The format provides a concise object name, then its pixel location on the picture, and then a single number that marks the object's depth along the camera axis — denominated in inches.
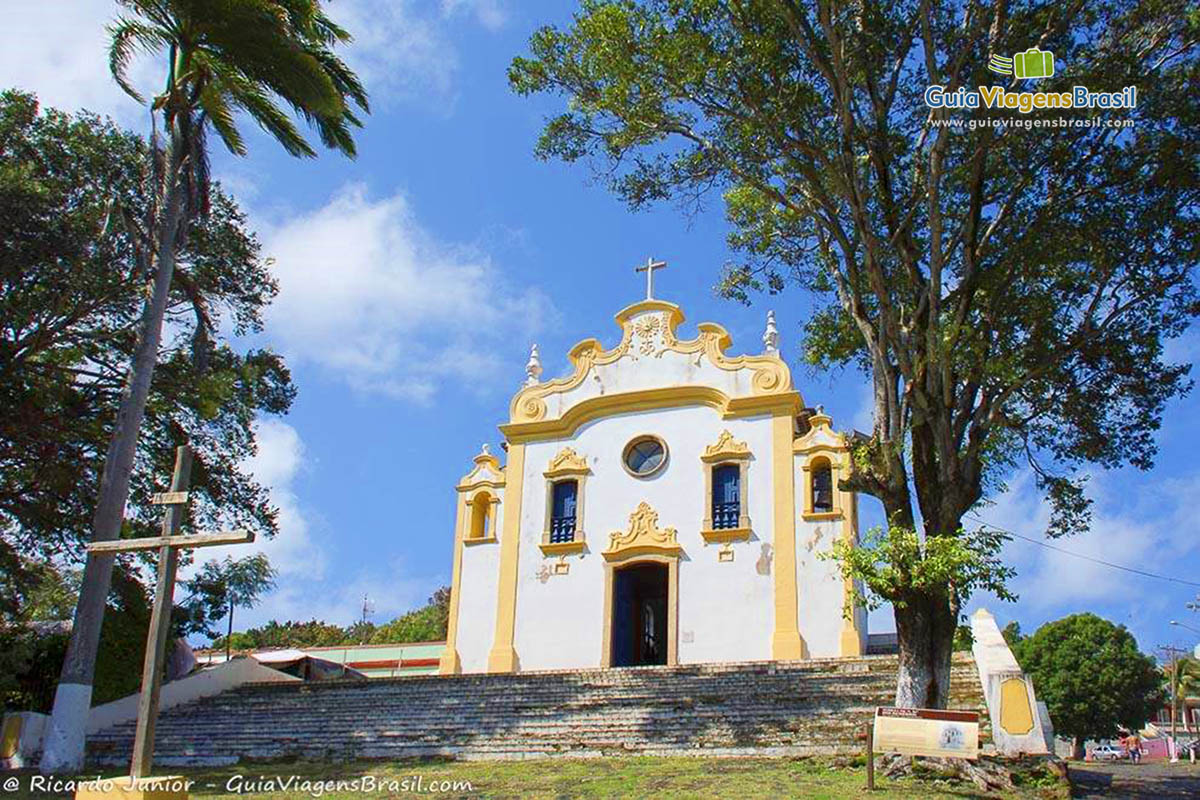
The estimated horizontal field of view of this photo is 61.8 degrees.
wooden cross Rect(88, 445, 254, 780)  278.5
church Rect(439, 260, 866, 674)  737.6
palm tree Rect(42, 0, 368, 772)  541.6
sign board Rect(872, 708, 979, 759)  344.2
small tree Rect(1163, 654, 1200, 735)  1526.8
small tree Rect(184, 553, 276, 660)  776.9
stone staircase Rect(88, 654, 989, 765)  466.9
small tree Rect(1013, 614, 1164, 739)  1413.6
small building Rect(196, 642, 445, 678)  1038.5
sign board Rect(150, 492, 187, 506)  308.2
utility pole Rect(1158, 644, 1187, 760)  1453.0
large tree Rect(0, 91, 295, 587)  561.3
